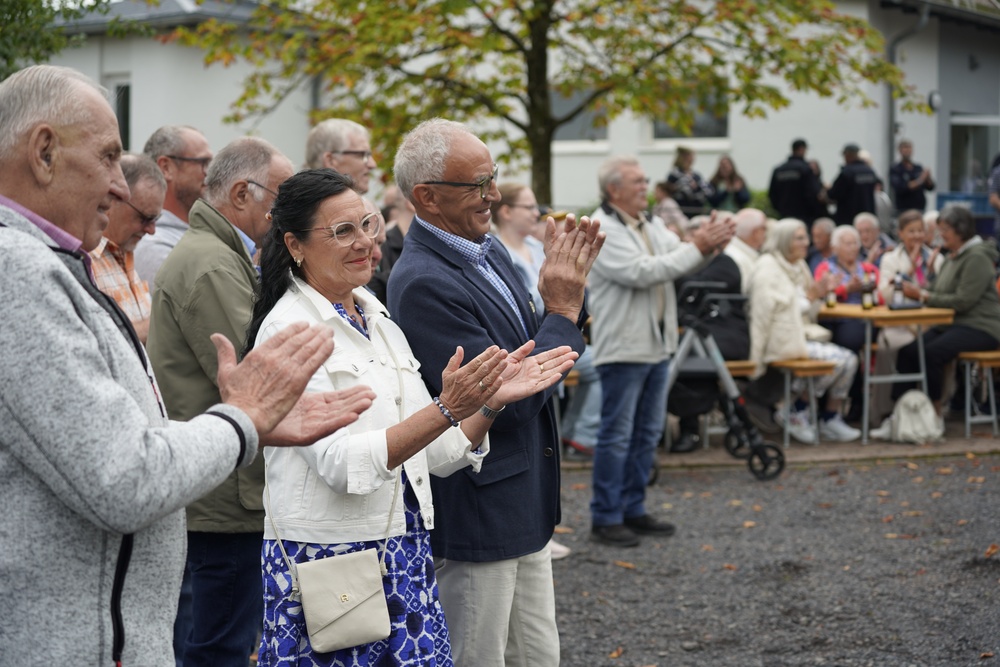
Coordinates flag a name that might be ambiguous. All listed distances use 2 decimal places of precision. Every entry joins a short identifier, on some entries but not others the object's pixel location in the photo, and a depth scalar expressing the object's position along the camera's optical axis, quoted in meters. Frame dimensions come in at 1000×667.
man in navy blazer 3.37
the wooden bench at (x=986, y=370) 10.22
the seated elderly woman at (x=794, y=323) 9.95
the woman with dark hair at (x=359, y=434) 2.77
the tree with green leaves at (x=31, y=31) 5.50
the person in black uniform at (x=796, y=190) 16.45
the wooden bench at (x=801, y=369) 9.86
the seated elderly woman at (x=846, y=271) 10.94
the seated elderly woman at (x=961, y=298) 10.42
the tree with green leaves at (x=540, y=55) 12.40
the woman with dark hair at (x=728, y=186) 17.12
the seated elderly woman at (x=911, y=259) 11.70
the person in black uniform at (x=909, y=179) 17.92
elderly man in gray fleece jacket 1.87
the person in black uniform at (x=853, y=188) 16.08
